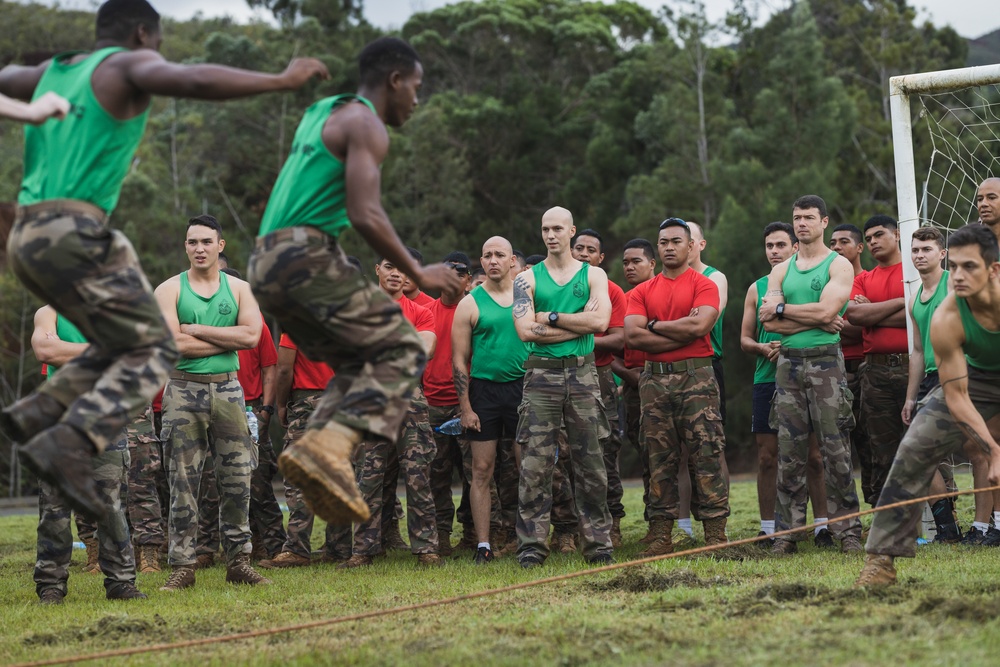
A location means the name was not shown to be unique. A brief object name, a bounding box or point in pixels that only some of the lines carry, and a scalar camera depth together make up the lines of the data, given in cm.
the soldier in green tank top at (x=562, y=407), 905
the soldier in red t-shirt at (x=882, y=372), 1007
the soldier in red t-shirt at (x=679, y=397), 948
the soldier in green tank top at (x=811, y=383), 910
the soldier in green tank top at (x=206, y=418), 863
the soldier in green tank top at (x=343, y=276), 568
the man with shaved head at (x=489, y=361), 1007
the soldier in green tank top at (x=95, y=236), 545
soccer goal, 1051
